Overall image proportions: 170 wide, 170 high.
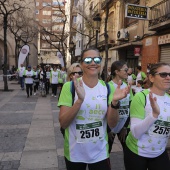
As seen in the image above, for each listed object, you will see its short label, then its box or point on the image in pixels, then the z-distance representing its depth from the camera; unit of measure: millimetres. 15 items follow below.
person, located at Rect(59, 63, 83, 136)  4273
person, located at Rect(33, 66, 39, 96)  13828
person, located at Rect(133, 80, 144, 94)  5752
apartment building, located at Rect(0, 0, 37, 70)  38422
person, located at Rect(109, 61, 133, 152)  3531
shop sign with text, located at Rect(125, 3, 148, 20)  12297
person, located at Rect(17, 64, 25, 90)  17244
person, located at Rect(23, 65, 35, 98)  12780
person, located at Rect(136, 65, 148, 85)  10947
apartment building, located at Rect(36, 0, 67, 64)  62175
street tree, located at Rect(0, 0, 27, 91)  15382
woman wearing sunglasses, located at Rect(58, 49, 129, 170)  2314
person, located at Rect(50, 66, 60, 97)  13562
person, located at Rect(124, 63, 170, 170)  2396
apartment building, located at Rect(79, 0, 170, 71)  12485
